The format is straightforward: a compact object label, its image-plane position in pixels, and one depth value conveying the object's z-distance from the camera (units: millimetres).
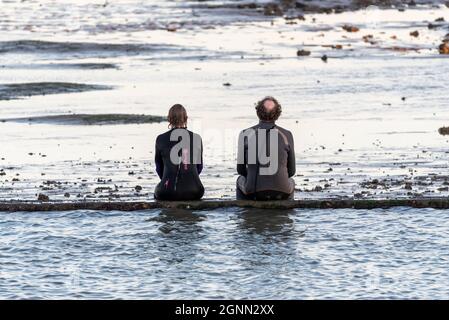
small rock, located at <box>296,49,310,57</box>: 44375
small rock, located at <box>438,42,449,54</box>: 44188
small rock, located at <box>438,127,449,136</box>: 23500
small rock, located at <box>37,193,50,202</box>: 16422
